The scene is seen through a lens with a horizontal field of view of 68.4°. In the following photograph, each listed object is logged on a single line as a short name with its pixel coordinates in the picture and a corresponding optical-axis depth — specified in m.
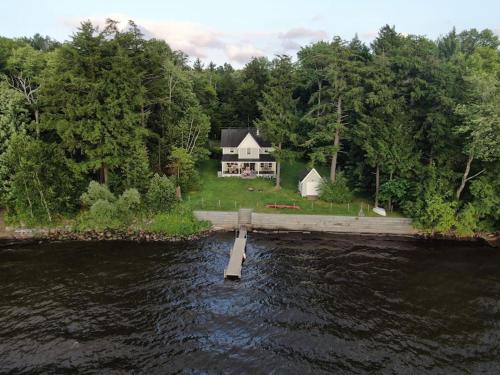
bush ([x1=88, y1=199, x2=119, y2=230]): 33.44
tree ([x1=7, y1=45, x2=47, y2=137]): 40.66
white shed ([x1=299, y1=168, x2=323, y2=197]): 42.84
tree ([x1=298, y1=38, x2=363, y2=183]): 38.62
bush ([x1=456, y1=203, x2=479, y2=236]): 34.09
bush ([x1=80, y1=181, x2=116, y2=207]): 34.41
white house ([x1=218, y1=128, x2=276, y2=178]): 52.41
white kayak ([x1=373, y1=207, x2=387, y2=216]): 37.78
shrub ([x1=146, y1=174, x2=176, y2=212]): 36.12
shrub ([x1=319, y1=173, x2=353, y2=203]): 41.25
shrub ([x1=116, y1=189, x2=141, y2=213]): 34.28
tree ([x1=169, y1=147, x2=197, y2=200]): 41.91
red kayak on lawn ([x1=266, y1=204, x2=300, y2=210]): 39.24
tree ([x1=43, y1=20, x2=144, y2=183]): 35.16
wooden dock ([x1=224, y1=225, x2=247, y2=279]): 26.19
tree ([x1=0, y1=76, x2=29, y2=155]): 34.22
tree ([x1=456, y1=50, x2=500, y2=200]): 30.27
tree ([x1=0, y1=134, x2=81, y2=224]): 33.28
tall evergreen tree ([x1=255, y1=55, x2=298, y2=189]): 42.53
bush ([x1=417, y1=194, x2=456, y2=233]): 34.28
